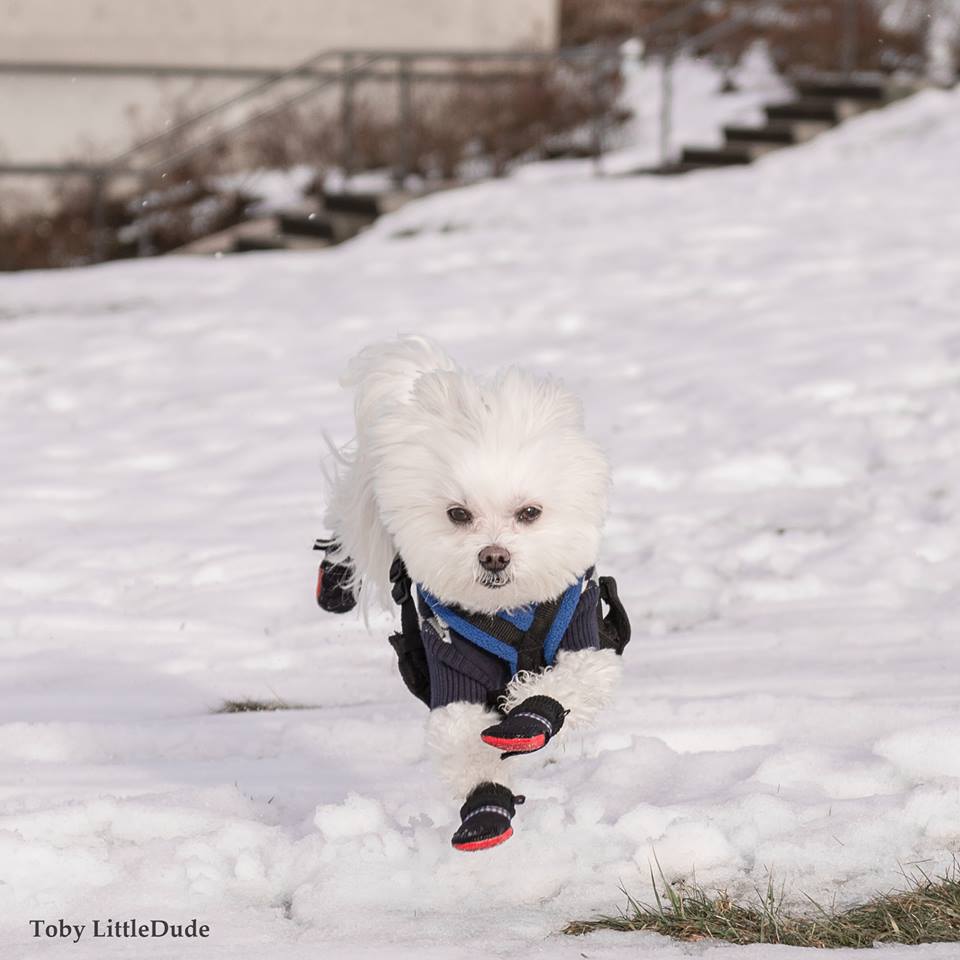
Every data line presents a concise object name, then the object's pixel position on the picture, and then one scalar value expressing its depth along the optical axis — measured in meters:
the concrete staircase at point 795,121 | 16.02
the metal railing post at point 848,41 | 17.70
